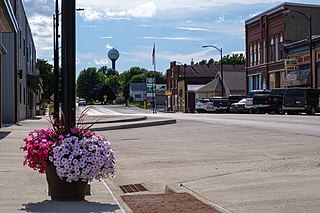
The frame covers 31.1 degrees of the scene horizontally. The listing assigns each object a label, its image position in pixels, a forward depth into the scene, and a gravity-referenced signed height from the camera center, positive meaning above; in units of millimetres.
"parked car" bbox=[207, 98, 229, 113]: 57831 -738
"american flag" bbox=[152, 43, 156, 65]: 94375 +7028
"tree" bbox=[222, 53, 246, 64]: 161538 +10991
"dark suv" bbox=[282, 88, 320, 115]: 42625 -206
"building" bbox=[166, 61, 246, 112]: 101638 +3425
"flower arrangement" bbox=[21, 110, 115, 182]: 8500 -819
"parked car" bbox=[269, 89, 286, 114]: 46656 -454
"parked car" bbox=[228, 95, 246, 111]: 57650 -145
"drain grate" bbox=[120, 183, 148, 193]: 11397 -1832
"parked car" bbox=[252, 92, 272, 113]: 47219 -457
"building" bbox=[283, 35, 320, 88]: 55031 +3469
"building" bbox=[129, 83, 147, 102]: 199750 +2822
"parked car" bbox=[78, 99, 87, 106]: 122812 -985
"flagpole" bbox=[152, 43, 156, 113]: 94381 +6849
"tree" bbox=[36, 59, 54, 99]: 119000 +4581
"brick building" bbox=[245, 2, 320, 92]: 65062 +7186
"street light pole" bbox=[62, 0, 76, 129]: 9828 +766
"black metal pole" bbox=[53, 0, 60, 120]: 34884 +2714
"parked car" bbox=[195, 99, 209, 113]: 61172 -877
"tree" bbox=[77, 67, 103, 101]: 188000 +5537
